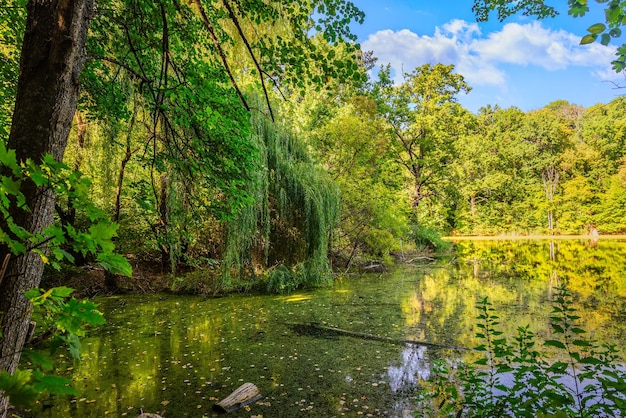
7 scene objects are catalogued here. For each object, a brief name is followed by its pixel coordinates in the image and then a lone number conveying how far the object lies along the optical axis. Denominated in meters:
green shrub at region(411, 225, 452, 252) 17.12
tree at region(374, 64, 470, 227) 20.03
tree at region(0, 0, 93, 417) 1.27
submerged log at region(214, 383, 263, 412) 2.81
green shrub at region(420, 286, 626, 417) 1.80
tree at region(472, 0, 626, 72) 1.15
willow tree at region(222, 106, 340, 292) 7.70
